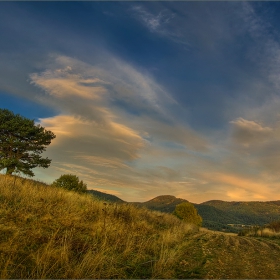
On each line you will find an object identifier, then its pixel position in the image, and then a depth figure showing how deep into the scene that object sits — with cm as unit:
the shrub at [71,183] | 3105
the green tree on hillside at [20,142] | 3378
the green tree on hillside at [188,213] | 5775
